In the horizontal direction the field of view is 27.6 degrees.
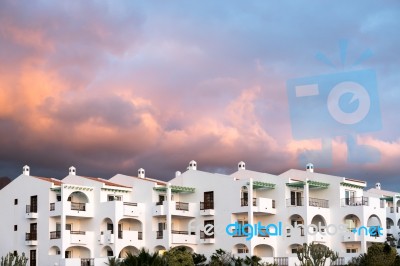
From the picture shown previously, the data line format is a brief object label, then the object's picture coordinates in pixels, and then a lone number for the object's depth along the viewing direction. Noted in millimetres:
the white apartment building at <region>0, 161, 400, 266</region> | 60625
